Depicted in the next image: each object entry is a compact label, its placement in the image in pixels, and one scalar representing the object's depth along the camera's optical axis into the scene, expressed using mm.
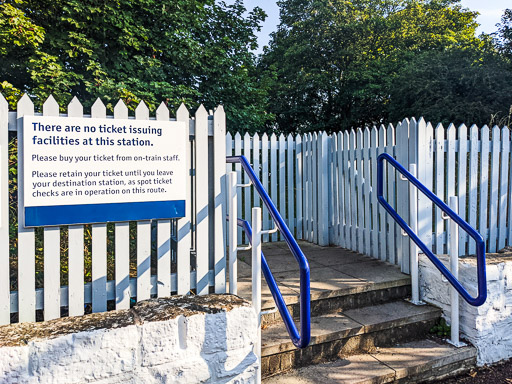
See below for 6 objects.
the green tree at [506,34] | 16406
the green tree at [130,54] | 9031
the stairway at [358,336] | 3041
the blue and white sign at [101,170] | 2463
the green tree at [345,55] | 19844
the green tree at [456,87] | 14219
